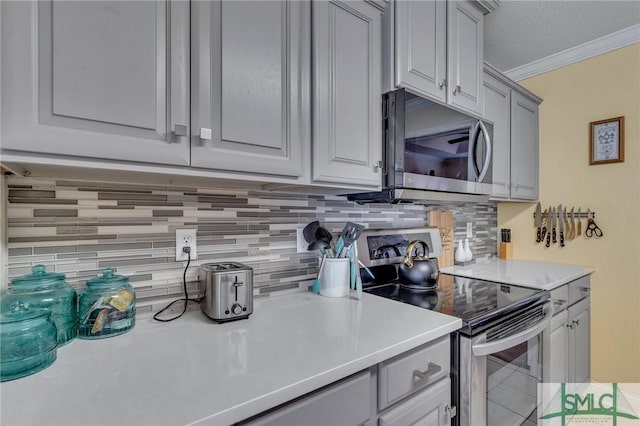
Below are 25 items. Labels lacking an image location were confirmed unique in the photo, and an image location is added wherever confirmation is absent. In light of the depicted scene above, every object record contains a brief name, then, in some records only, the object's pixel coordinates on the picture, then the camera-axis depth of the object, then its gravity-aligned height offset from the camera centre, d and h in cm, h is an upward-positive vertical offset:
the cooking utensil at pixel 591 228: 215 -12
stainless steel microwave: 129 +28
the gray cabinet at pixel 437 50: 131 +79
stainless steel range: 106 -48
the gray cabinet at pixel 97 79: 62 +31
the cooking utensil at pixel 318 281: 134 -32
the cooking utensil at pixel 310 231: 143 -9
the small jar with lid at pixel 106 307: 87 -29
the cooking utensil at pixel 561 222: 233 -9
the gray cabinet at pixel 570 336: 168 -77
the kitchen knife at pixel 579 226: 224 -11
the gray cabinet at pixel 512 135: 200 +56
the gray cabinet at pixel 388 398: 69 -49
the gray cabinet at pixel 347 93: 109 +46
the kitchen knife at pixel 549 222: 239 -8
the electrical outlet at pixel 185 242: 112 -12
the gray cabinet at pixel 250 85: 83 +39
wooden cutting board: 204 -13
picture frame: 205 +50
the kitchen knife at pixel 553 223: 237 -9
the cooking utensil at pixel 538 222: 246 -9
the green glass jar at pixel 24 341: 66 -30
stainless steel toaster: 98 -27
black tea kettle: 150 -30
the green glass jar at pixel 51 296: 80 -23
